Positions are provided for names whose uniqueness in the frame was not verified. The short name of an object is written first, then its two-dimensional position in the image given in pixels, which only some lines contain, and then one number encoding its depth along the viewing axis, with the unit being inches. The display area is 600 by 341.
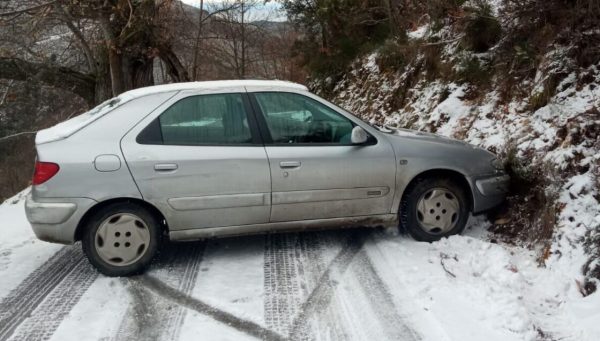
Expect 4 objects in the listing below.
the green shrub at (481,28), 298.5
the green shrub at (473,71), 296.2
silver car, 179.0
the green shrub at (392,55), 418.6
